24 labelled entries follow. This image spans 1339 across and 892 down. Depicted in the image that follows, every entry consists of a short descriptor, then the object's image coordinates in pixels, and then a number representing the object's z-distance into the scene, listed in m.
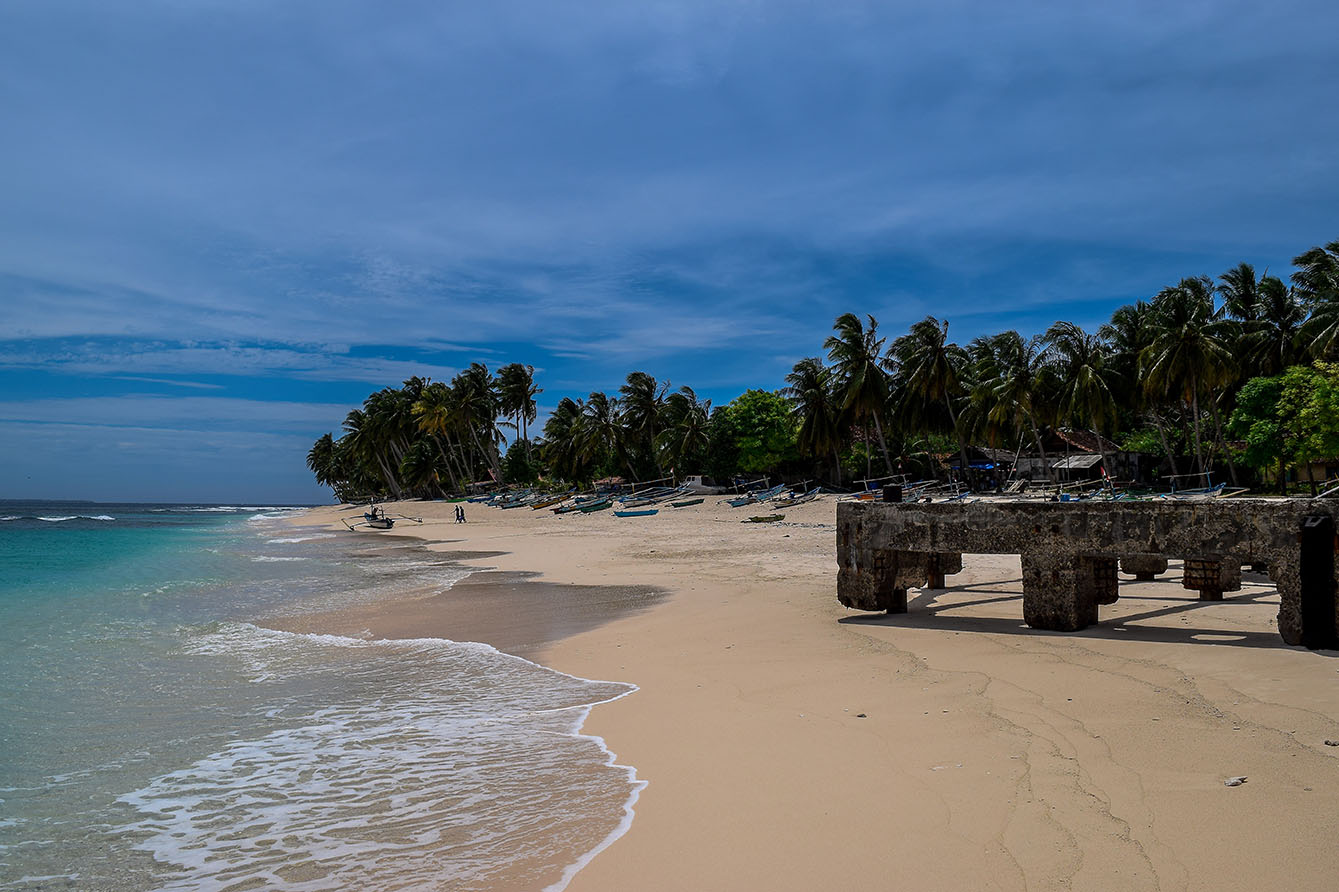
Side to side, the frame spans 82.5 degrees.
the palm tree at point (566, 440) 70.44
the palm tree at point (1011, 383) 46.31
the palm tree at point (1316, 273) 39.75
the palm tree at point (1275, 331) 42.25
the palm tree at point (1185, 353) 38.84
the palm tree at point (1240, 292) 47.28
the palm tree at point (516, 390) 79.44
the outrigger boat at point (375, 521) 56.91
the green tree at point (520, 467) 83.19
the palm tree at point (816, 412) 53.16
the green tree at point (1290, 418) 31.00
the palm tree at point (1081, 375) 43.94
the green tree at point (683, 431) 62.84
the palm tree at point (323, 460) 143.62
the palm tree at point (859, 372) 48.22
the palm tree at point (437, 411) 78.38
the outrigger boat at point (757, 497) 46.30
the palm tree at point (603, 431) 66.50
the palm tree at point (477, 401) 78.06
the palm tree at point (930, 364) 48.41
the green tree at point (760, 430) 57.81
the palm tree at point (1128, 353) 46.62
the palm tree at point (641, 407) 66.06
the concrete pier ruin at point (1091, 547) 7.98
